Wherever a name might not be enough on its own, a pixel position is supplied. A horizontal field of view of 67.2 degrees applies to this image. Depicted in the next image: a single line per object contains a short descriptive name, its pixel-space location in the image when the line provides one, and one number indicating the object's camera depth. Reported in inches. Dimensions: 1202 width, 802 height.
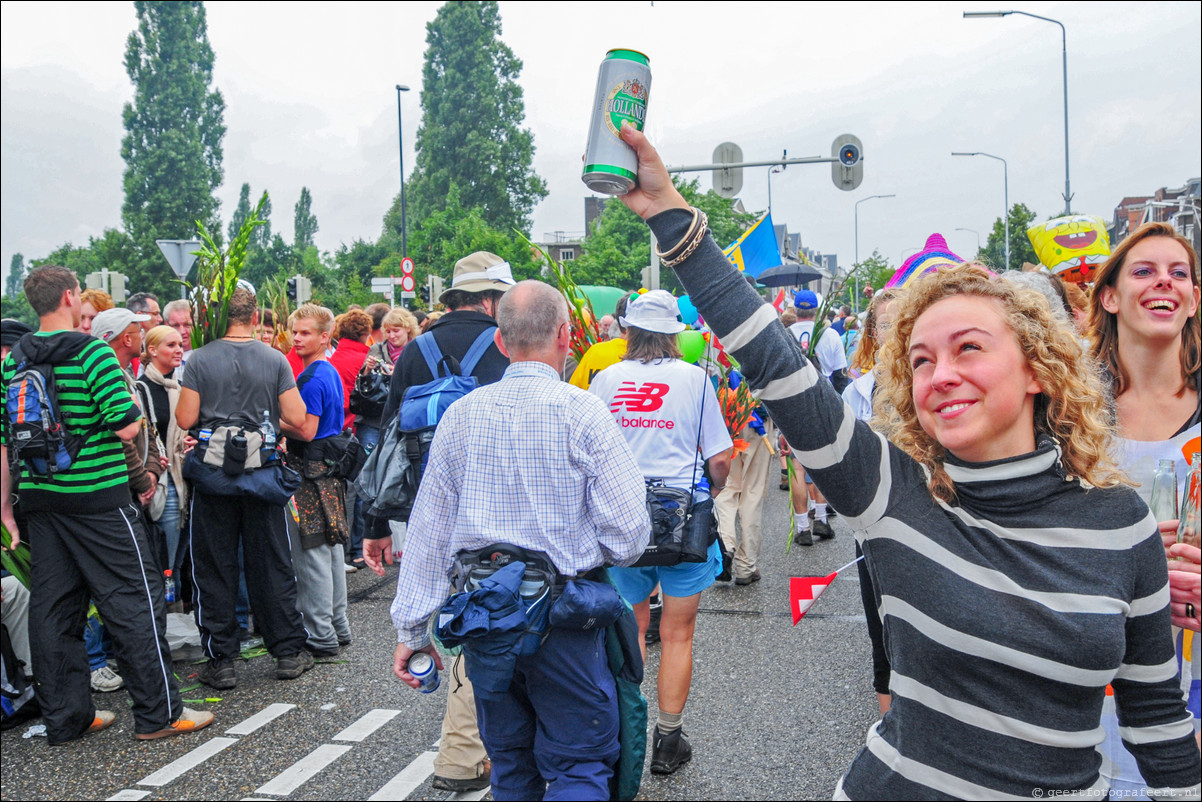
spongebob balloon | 162.1
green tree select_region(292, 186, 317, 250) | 3727.9
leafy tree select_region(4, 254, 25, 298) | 5059.1
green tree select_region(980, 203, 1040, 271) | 1483.8
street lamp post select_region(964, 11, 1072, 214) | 794.2
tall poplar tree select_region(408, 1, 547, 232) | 2183.8
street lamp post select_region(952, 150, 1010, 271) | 1388.0
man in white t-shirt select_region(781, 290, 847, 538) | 309.4
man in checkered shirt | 107.2
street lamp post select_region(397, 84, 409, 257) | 1510.8
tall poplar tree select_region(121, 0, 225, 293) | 2091.5
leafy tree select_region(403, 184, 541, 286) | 1769.2
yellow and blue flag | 266.8
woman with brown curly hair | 59.0
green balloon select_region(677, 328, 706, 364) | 203.3
